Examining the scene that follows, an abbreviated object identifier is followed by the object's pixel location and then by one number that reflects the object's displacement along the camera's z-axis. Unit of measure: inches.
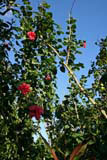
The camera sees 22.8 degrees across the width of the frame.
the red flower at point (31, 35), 132.0
